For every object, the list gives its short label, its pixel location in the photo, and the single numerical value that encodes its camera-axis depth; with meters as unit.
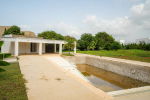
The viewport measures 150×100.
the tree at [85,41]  38.75
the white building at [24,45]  19.55
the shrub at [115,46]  41.34
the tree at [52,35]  38.98
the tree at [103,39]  41.12
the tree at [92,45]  38.31
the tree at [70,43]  25.76
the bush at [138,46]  38.92
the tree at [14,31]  34.88
